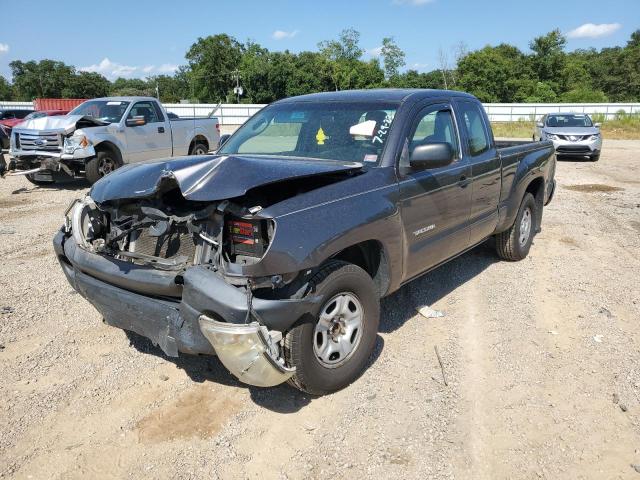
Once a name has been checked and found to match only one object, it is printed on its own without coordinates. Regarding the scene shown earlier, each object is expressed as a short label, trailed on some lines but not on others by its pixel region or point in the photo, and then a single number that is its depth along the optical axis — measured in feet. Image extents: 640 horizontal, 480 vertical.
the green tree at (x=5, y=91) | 283.79
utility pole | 205.50
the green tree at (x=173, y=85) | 334.44
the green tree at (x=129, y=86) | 288.41
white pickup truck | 36.19
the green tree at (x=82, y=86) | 256.32
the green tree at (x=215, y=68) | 264.72
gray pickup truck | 9.25
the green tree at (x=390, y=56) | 256.52
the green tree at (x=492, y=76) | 193.36
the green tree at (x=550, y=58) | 197.16
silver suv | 56.34
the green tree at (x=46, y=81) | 260.01
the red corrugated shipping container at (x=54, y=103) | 124.08
